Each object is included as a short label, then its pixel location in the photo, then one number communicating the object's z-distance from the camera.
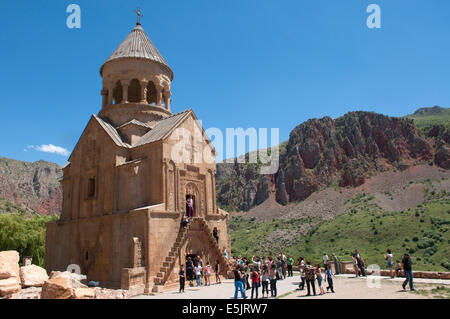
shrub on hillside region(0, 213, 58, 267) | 32.91
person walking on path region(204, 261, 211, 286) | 19.17
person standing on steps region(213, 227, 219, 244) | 22.50
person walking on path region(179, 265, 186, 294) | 16.56
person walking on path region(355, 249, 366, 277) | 19.83
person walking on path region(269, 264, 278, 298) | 14.12
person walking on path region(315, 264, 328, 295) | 14.34
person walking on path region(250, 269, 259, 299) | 13.43
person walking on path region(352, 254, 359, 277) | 19.72
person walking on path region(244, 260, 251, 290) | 16.33
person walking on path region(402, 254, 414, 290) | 14.09
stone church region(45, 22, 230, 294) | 18.83
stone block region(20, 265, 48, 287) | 14.34
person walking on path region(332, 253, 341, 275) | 22.00
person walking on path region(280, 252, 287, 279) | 20.75
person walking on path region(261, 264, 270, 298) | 14.14
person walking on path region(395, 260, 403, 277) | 18.32
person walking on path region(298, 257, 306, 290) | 15.43
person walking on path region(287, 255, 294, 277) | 22.45
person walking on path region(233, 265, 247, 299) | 12.88
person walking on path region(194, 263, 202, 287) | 18.38
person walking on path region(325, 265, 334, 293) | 14.54
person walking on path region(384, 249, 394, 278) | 18.39
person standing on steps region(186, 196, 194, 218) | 21.91
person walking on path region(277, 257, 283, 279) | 20.48
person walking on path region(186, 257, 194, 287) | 18.91
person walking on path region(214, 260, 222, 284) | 19.52
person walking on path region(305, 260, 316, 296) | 14.07
